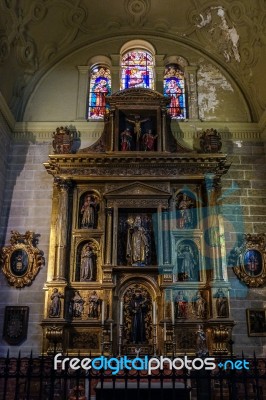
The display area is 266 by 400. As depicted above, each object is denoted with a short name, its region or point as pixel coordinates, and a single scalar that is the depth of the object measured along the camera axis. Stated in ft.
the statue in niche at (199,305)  37.01
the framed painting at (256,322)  37.22
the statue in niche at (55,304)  35.99
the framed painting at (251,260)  38.58
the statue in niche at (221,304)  35.88
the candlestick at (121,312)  37.04
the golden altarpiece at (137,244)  36.37
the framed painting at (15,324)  37.11
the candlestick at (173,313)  35.86
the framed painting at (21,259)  38.83
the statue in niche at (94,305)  37.19
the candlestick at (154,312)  36.96
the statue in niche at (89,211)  40.01
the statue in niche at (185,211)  39.91
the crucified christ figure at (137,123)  43.11
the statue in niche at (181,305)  37.04
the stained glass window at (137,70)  47.50
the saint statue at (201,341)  31.60
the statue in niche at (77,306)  37.32
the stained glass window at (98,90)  46.16
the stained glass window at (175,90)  45.99
